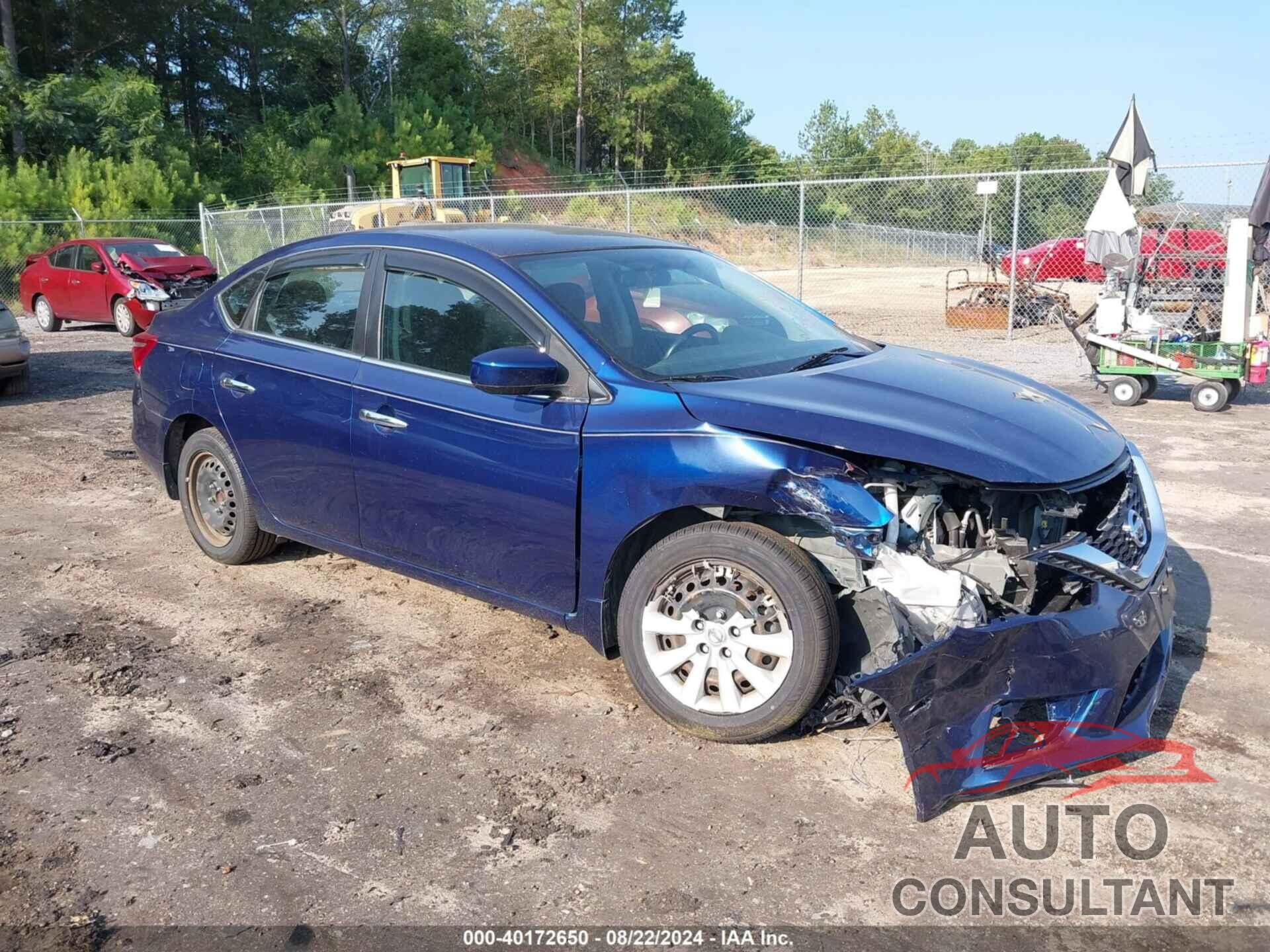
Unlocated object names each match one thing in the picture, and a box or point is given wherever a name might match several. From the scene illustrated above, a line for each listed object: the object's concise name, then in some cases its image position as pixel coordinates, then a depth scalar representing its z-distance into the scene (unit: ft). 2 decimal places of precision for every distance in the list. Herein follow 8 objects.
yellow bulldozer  69.00
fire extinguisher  31.17
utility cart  31.37
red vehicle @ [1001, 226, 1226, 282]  38.09
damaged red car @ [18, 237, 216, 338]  53.67
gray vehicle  34.68
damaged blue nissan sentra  10.57
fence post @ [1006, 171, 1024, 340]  42.09
